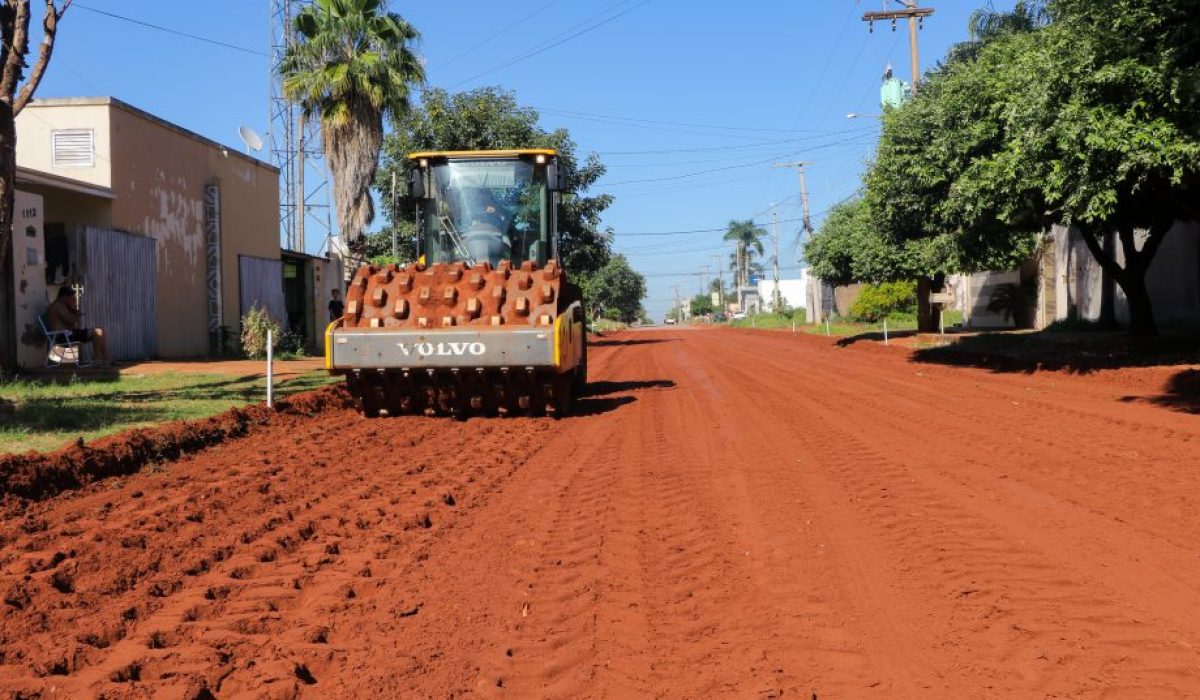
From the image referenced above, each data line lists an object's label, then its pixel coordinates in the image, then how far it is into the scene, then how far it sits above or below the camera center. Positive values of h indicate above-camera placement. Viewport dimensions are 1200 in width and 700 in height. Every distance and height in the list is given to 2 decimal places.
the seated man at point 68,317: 16.55 +0.43
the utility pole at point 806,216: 62.58 +7.14
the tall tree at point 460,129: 34.31 +7.16
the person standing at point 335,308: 24.60 +0.75
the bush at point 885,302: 48.97 +1.31
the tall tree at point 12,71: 11.51 +3.18
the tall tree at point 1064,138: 12.23 +2.81
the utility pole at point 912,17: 33.17 +10.63
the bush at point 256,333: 22.91 +0.15
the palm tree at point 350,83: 25.81 +6.61
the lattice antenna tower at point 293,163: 37.81 +7.02
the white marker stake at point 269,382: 12.08 -0.52
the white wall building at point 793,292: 110.97 +4.30
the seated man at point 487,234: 13.37 +1.35
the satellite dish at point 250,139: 27.88 +5.62
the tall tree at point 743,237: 127.88 +12.12
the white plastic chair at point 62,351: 16.55 -0.13
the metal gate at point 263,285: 25.56 +1.46
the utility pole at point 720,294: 159.12 +5.94
